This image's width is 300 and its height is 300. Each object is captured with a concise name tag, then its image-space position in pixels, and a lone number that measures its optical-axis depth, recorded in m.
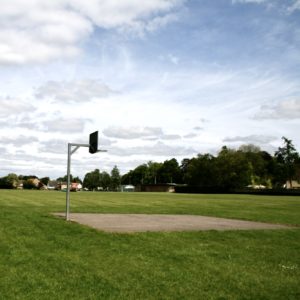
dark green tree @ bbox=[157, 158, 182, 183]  136.78
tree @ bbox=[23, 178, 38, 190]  108.45
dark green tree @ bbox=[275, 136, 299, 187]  91.84
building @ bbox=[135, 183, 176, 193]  116.89
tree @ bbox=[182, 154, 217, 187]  95.25
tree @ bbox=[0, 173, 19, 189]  88.76
